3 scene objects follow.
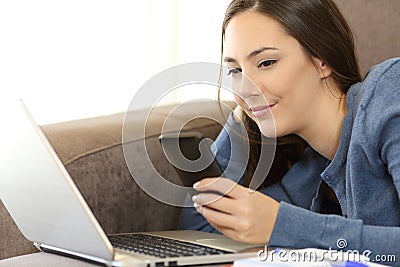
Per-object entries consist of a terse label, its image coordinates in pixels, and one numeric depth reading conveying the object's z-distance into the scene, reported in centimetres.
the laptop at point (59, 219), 122
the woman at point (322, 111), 134
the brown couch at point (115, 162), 152
